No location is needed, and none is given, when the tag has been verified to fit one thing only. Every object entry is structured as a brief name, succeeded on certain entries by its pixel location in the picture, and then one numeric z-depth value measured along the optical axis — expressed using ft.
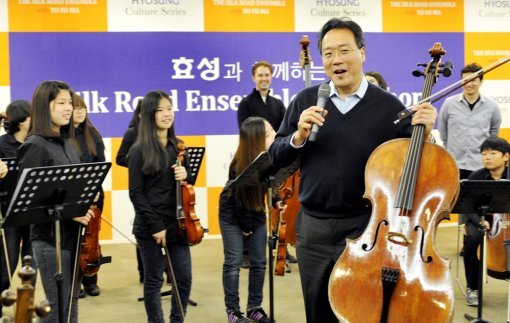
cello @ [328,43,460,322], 6.91
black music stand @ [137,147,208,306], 14.96
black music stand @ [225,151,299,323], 12.46
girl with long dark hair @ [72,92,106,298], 15.11
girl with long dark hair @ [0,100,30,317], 14.59
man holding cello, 8.20
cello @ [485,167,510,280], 14.47
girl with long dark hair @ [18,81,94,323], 10.62
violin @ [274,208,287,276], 13.53
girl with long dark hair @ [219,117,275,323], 13.89
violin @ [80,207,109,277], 12.10
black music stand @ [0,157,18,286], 13.19
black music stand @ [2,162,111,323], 9.93
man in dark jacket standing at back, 20.07
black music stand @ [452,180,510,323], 12.88
